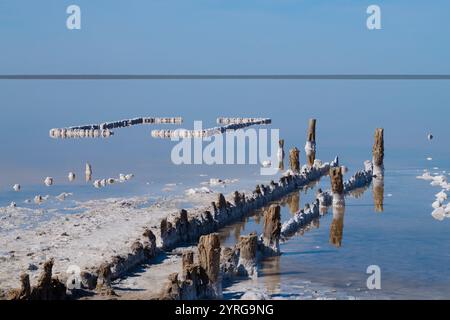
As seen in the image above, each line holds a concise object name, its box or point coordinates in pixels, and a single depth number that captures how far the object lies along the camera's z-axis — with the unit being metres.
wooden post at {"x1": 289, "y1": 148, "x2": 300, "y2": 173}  33.42
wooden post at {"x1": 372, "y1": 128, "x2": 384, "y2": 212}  33.89
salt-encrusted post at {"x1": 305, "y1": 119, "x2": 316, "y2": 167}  40.34
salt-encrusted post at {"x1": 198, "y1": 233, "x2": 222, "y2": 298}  16.23
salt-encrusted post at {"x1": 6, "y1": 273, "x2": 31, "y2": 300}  14.16
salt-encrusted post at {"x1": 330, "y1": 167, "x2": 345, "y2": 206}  27.05
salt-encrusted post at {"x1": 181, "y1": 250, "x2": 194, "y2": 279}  16.81
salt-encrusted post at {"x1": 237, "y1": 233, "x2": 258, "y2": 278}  18.31
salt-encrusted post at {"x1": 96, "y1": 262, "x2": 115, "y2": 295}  16.17
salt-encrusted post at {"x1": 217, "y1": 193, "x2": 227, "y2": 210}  24.25
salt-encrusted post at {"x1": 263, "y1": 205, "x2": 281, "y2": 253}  20.33
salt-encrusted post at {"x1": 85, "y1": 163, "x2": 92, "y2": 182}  32.81
